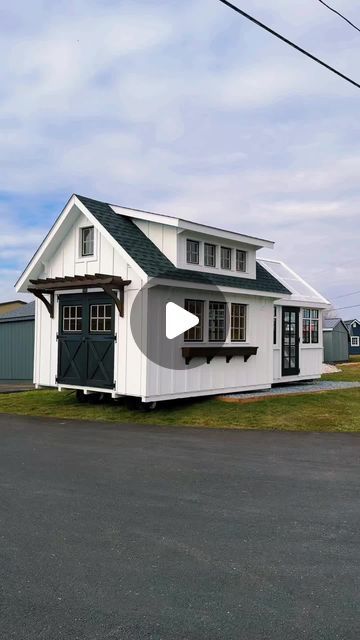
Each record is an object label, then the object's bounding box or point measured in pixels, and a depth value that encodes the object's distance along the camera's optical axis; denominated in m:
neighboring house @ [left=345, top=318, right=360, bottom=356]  67.38
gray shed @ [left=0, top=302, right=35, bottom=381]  27.52
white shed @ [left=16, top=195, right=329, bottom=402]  13.48
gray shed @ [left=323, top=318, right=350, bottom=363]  47.12
